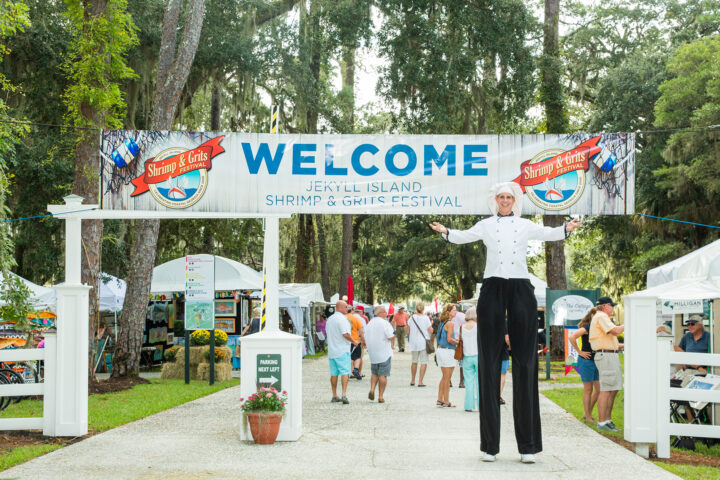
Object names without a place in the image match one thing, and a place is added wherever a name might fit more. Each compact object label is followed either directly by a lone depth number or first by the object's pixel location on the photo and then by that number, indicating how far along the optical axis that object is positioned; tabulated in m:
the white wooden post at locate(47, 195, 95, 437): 8.87
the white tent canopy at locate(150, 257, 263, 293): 21.50
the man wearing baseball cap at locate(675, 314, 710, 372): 10.70
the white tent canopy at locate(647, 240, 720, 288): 10.86
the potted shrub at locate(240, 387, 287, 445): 8.34
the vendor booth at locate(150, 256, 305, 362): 21.61
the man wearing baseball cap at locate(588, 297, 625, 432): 9.77
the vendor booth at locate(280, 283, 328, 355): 26.06
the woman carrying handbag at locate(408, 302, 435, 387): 15.45
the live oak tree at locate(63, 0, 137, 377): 14.99
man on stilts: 7.08
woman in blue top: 12.48
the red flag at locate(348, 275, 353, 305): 28.55
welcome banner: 9.20
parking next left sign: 8.74
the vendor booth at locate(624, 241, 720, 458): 7.96
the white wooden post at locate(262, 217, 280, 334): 9.05
